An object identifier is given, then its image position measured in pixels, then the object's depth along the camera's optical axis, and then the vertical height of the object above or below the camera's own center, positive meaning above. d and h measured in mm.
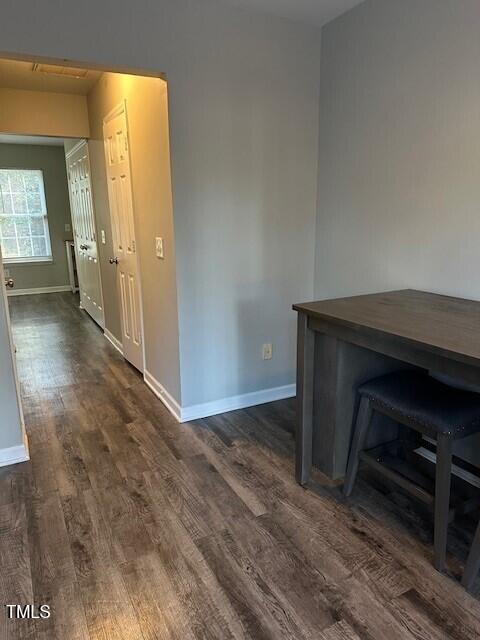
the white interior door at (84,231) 4734 -106
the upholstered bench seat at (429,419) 1566 -754
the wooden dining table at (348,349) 1604 -533
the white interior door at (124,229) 3311 -65
